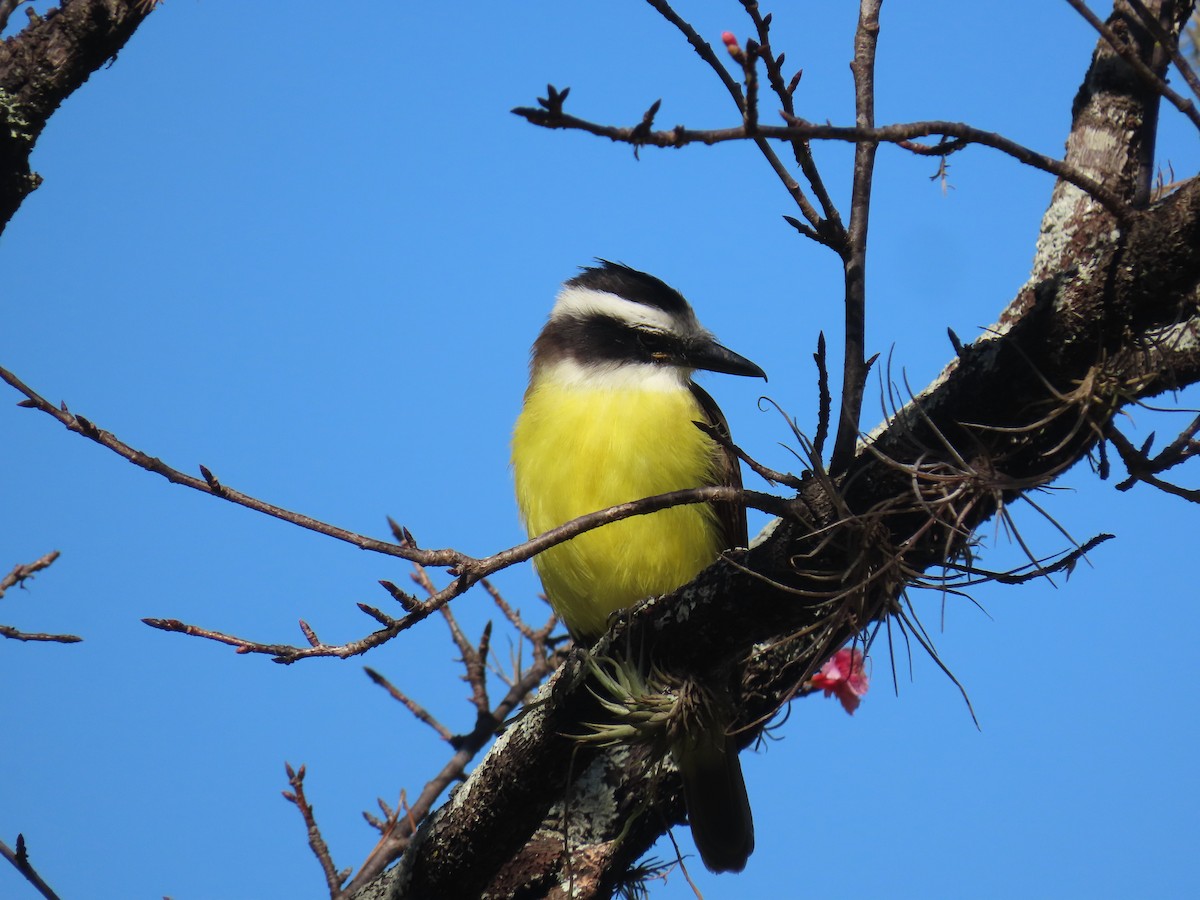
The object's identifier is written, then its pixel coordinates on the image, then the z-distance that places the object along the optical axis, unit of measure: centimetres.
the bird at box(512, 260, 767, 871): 794
